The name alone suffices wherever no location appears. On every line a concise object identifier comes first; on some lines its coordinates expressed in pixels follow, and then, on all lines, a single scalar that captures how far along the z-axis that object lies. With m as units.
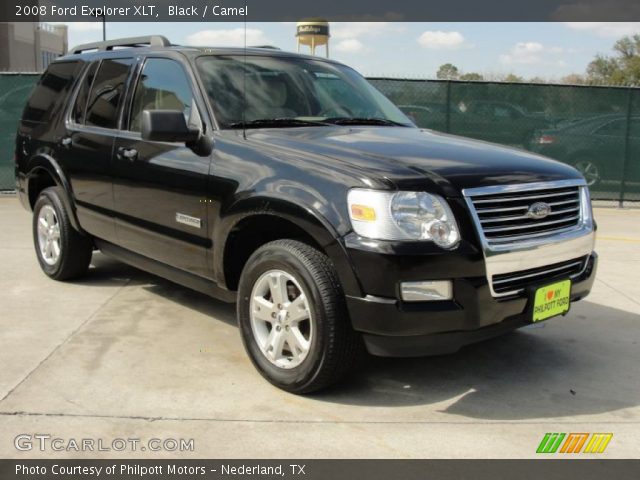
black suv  3.22
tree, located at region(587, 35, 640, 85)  40.83
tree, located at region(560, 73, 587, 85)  38.66
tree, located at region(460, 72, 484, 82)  31.82
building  46.09
